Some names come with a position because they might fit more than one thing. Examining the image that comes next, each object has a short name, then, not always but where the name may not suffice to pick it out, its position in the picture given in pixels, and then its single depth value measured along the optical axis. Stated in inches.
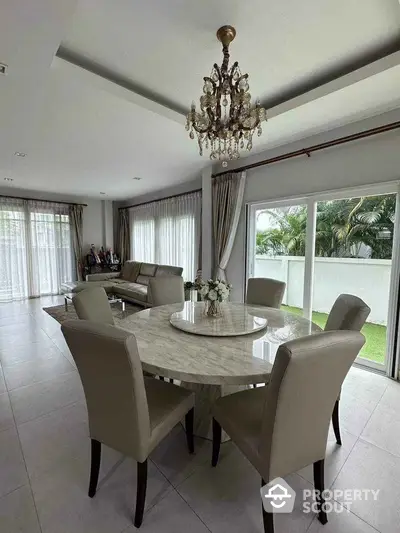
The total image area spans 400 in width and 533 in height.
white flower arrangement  77.5
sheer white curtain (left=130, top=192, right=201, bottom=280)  197.6
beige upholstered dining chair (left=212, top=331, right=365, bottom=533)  37.9
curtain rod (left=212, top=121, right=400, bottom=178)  94.3
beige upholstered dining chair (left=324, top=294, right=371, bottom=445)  60.4
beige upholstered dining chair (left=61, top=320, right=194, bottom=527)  42.1
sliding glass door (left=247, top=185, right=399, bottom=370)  102.7
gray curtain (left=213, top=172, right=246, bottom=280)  148.9
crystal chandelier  65.4
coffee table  194.5
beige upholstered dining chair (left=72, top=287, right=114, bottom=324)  72.6
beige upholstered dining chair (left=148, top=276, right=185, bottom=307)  110.4
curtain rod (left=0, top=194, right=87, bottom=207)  222.3
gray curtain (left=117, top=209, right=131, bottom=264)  279.0
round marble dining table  46.9
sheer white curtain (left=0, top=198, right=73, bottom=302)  226.7
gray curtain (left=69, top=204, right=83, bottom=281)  257.4
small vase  81.7
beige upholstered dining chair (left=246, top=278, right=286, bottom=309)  103.4
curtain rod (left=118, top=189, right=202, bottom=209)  198.3
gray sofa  196.1
